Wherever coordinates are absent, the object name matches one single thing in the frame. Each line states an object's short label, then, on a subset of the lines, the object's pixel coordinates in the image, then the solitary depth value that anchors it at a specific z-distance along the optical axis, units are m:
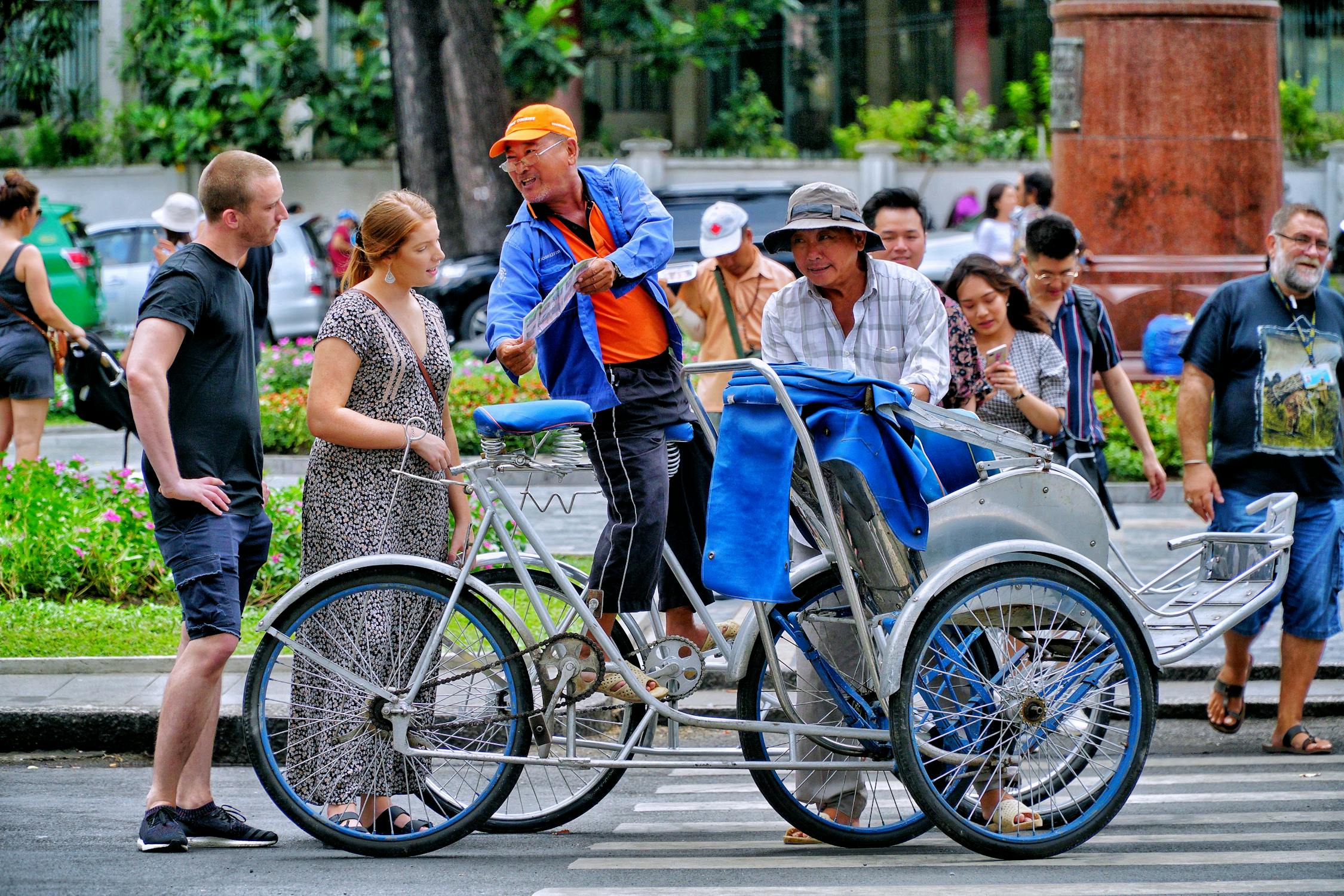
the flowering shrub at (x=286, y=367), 28.75
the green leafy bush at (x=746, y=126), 59.50
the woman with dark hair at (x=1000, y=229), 30.31
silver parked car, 41.16
